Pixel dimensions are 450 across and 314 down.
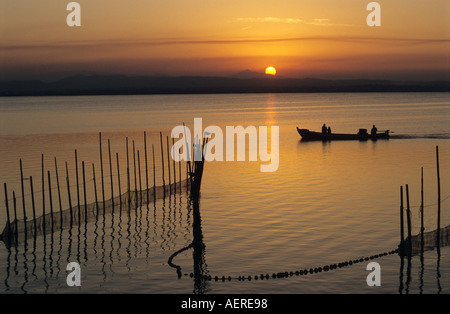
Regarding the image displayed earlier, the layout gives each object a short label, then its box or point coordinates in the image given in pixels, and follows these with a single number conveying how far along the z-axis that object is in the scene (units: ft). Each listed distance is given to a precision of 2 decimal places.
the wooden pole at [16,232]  86.80
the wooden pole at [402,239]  75.21
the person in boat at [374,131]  238.68
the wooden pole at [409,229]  74.35
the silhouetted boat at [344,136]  238.48
